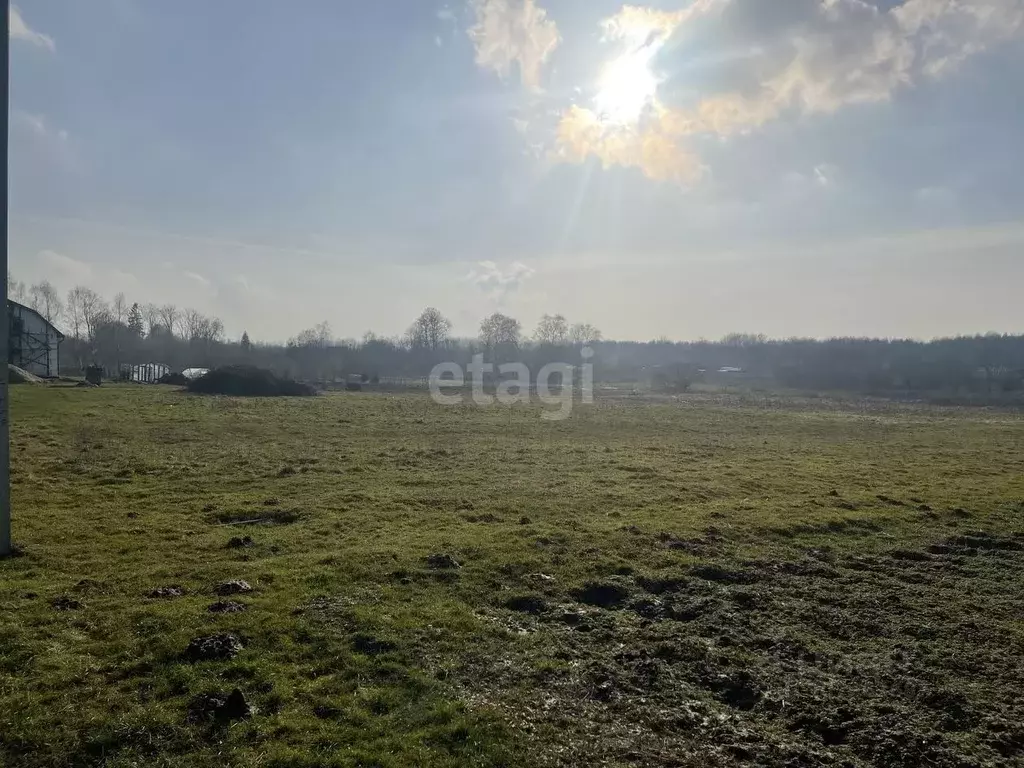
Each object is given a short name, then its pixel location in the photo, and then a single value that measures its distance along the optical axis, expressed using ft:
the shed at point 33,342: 174.29
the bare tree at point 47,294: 335.47
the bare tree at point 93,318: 315.02
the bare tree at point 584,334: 490.49
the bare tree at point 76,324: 340.72
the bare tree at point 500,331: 423.23
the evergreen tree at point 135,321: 338.34
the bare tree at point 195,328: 397.92
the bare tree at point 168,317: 408.26
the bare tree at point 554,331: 467.52
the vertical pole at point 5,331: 28.14
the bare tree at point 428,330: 437.58
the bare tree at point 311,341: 384.06
